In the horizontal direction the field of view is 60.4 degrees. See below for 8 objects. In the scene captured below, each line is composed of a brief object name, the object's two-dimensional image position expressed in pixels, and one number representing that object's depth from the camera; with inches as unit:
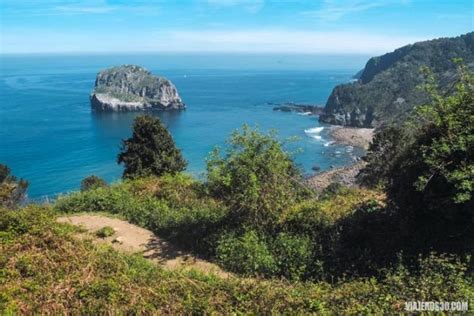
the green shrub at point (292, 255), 383.2
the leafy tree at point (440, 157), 323.0
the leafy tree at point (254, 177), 446.3
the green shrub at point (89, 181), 1517.7
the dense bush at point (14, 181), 1382.1
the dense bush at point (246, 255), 387.2
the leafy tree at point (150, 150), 1043.9
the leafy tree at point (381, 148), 1117.9
